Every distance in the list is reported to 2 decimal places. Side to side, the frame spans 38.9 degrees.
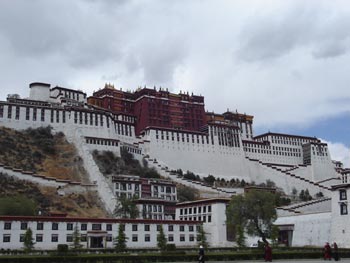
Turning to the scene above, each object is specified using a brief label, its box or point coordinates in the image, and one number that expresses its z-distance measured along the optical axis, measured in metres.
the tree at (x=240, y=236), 44.97
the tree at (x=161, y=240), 43.30
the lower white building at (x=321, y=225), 46.53
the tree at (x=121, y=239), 42.25
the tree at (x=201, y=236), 47.81
